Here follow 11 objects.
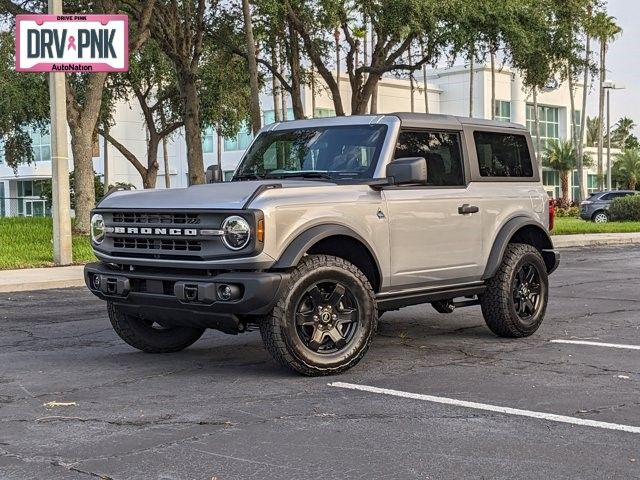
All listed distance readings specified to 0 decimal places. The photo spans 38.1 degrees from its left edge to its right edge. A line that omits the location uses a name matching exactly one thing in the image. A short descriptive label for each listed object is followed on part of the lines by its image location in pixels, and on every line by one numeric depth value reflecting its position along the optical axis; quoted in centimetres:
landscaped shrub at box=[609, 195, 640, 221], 4212
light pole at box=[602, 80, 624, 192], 6119
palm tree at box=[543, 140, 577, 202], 6594
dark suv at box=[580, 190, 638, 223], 4334
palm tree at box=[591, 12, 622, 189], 6076
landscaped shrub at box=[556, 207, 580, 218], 5100
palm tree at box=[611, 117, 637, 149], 11164
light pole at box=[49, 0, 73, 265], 1812
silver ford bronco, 674
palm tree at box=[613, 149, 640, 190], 7194
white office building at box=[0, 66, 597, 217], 6172
